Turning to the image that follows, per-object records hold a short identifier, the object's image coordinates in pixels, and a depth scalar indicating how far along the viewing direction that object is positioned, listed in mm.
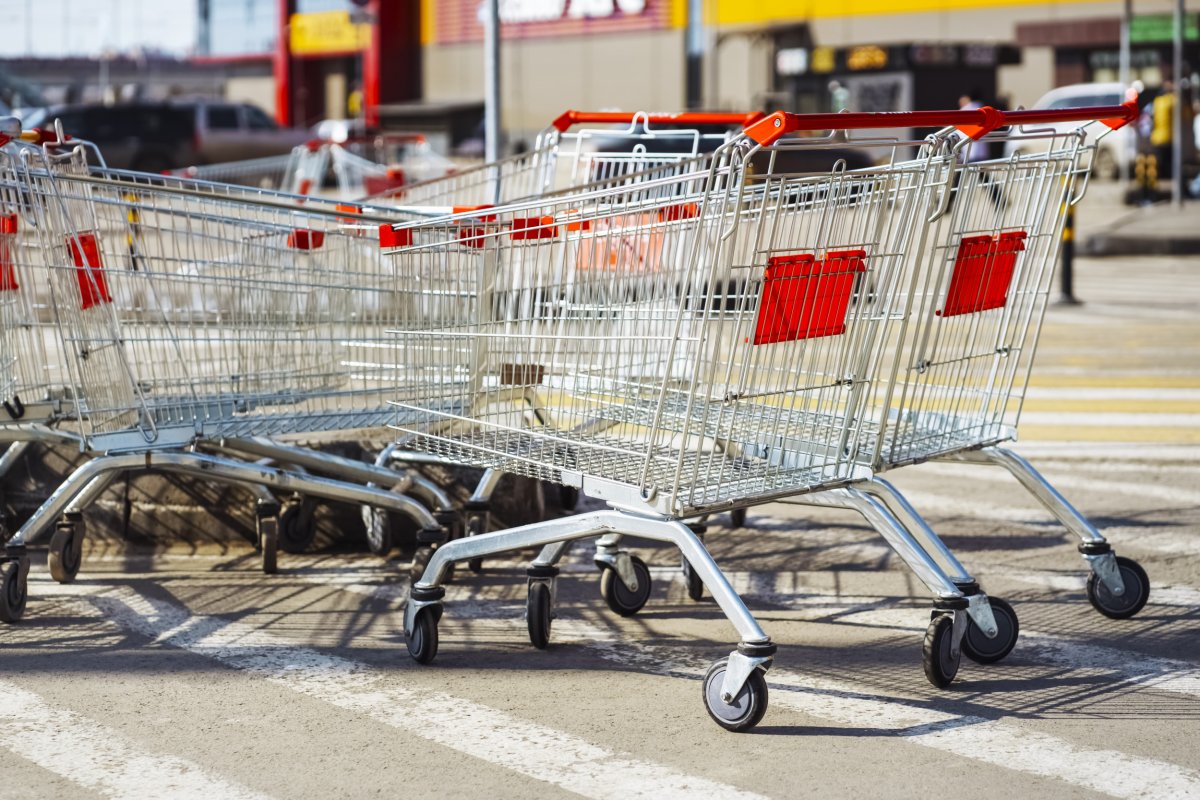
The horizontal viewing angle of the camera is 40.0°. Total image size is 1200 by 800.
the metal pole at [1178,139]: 24094
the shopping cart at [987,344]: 4645
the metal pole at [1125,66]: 30264
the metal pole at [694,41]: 47781
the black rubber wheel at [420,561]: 5286
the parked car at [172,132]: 32844
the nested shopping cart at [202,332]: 5422
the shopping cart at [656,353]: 4258
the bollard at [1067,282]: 14211
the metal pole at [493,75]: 8875
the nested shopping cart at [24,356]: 5754
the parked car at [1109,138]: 31125
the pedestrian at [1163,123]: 27594
